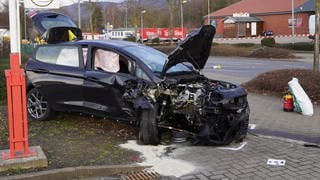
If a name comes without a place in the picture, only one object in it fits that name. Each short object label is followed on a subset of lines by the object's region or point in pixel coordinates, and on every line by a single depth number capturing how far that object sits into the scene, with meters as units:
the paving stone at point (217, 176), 5.84
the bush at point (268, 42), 43.38
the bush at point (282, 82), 11.34
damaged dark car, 7.21
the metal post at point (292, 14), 59.50
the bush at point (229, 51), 38.26
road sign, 10.38
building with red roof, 63.29
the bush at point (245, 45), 46.31
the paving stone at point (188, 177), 5.87
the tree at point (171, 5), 44.76
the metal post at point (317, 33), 12.52
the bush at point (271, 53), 33.27
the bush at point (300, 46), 39.92
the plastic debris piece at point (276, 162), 6.31
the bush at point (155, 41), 61.48
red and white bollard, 6.02
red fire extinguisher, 10.02
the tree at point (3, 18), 47.66
